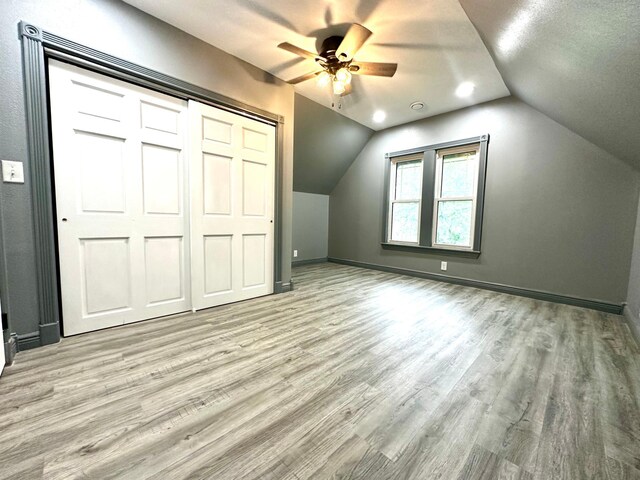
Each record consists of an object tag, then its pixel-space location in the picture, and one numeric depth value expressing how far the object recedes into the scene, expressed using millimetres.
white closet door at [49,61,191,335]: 1833
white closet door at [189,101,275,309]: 2430
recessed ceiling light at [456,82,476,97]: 2971
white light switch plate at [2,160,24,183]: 1594
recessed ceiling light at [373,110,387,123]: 3855
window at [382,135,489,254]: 3605
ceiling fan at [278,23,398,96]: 2010
